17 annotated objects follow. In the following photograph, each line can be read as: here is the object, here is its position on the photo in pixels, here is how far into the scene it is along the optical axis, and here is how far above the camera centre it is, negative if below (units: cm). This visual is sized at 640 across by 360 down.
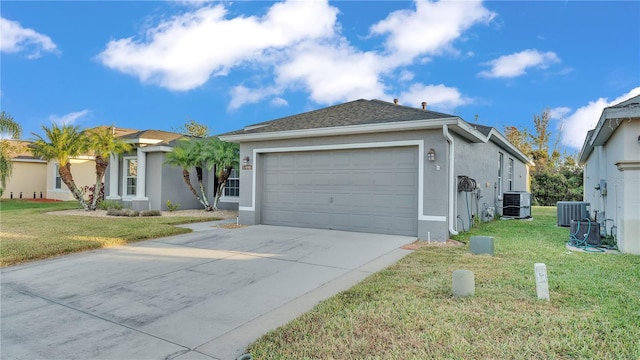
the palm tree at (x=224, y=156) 1278 +115
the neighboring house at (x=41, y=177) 2353 +54
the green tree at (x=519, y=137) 2877 +452
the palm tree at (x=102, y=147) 1434 +163
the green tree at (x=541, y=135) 2839 +465
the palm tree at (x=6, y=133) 1628 +245
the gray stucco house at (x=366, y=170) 829 +52
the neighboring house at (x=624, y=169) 652 +47
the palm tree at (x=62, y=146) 1409 +162
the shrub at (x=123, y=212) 1323 -102
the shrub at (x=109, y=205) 1462 -82
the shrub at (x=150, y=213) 1332 -103
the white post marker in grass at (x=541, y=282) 396 -104
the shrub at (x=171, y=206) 1473 -84
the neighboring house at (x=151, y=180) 1502 +31
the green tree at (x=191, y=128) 3238 +545
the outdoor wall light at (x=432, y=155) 818 +82
